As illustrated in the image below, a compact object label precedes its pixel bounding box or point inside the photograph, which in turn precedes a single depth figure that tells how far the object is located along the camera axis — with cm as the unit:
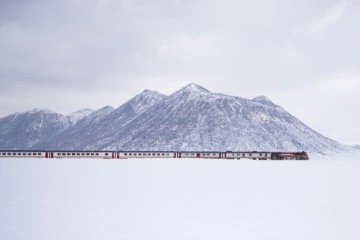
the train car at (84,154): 17675
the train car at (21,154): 17562
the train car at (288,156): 19400
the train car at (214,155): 19734
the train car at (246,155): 19412
